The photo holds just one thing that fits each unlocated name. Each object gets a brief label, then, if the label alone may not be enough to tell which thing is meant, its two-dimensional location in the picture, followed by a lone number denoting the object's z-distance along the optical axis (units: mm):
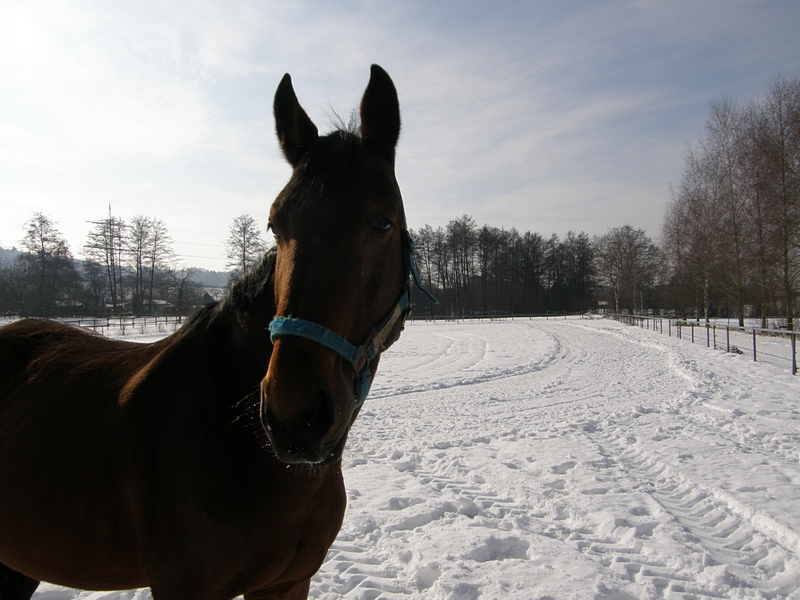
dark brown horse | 1290
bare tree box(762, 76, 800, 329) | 20922
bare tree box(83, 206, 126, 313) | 39438
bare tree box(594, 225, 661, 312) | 48219
